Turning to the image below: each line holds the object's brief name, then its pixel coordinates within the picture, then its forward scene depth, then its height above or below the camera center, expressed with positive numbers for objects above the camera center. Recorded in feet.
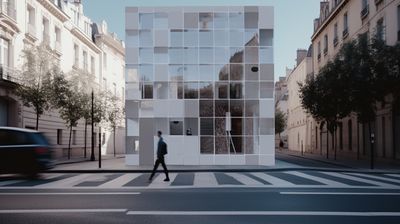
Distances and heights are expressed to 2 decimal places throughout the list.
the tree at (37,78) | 87.20 +11.03
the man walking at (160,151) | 52.54 -1.67
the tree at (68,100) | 92.58 +7.40
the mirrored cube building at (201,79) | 84.12 +10.27
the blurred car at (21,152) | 51.26 -1.72
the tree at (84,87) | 105.40 +11.19
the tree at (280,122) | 250.16 +7.79
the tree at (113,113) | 125.80 +6.23
